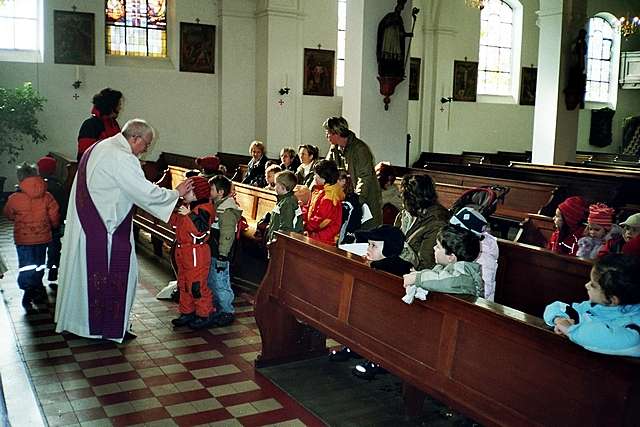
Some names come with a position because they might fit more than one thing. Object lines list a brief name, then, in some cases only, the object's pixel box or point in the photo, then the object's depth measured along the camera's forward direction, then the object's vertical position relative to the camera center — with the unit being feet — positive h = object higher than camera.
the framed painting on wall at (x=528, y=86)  69.67 +4.53
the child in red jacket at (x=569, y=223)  19.25 -2.56
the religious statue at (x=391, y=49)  35.58 +3.99
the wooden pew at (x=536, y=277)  14.44 -3.22
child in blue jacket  8.53 -2.31
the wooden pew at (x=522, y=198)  29.20 -2.94
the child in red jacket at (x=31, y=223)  21.38 -3.32
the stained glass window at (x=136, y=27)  53.72 +7.28
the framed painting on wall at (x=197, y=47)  55.62 +5.98
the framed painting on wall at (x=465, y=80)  65.87 +4.63
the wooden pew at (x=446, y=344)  8.93 -3.55
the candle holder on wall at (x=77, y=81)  51.56 +2.72
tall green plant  45.21 +0.14
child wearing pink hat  17.15 -2.44
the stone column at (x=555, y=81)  46.70 +3.40
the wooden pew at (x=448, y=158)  59.67 -2.60
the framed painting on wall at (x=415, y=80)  63.26 +4.37
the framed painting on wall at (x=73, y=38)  50.93 +5.92
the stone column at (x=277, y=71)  55.62 +4.31
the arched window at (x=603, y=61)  74.59 +7.84
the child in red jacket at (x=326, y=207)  19.71 -2.36
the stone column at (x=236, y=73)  56.13 +4.07
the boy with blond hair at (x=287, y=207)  20.88 -2.53
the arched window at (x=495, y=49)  68.39 +8.06
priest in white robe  18.53 -3.12
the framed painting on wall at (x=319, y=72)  58.65 +4.52
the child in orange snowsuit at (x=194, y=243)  19.57 -3.48
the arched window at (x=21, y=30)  50.21 +6.26
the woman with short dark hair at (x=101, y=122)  21.40 -0.12
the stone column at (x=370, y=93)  35.88 +1.78
